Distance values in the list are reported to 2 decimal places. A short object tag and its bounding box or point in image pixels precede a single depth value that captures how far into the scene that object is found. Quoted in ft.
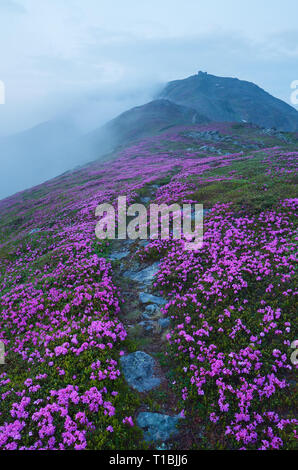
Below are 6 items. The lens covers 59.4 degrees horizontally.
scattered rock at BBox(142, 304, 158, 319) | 40.77
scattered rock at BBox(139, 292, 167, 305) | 42.92
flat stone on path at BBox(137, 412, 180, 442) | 24.02
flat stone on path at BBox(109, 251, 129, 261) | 59.82
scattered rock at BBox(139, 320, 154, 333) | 38.08
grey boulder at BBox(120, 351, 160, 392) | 29.40
